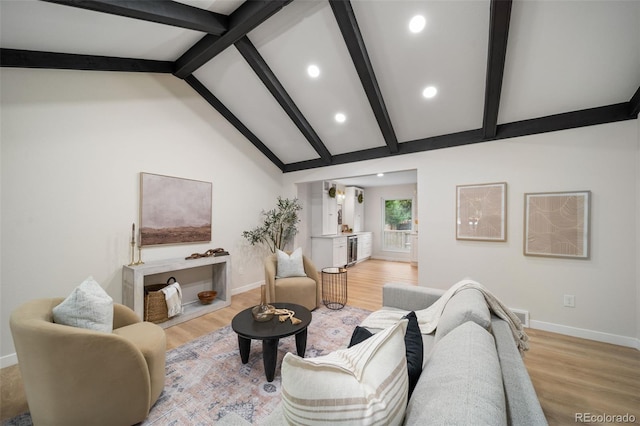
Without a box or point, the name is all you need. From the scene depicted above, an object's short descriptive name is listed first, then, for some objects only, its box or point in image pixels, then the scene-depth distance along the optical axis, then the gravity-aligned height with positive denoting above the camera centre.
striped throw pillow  0.70 -0.53
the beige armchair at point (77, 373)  1.42 -0.99
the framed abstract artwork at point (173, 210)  3.28 +0.03
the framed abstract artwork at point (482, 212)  3.21 +0.06
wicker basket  2.95 -1.16
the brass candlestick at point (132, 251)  3.08 -0.50
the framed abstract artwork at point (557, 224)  2.78 -0.08
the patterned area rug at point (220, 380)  1.72 -1.41
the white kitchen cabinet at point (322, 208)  6.02 +0.15
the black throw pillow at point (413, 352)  1.08 -0.66
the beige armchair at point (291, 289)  3.28 -1.03
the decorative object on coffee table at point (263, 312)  2.22 -0.91
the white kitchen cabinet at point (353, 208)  7.32 +0.22
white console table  2.85 -0.98
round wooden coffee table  2.01 -0.99
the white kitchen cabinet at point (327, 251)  5.84 -0.91
